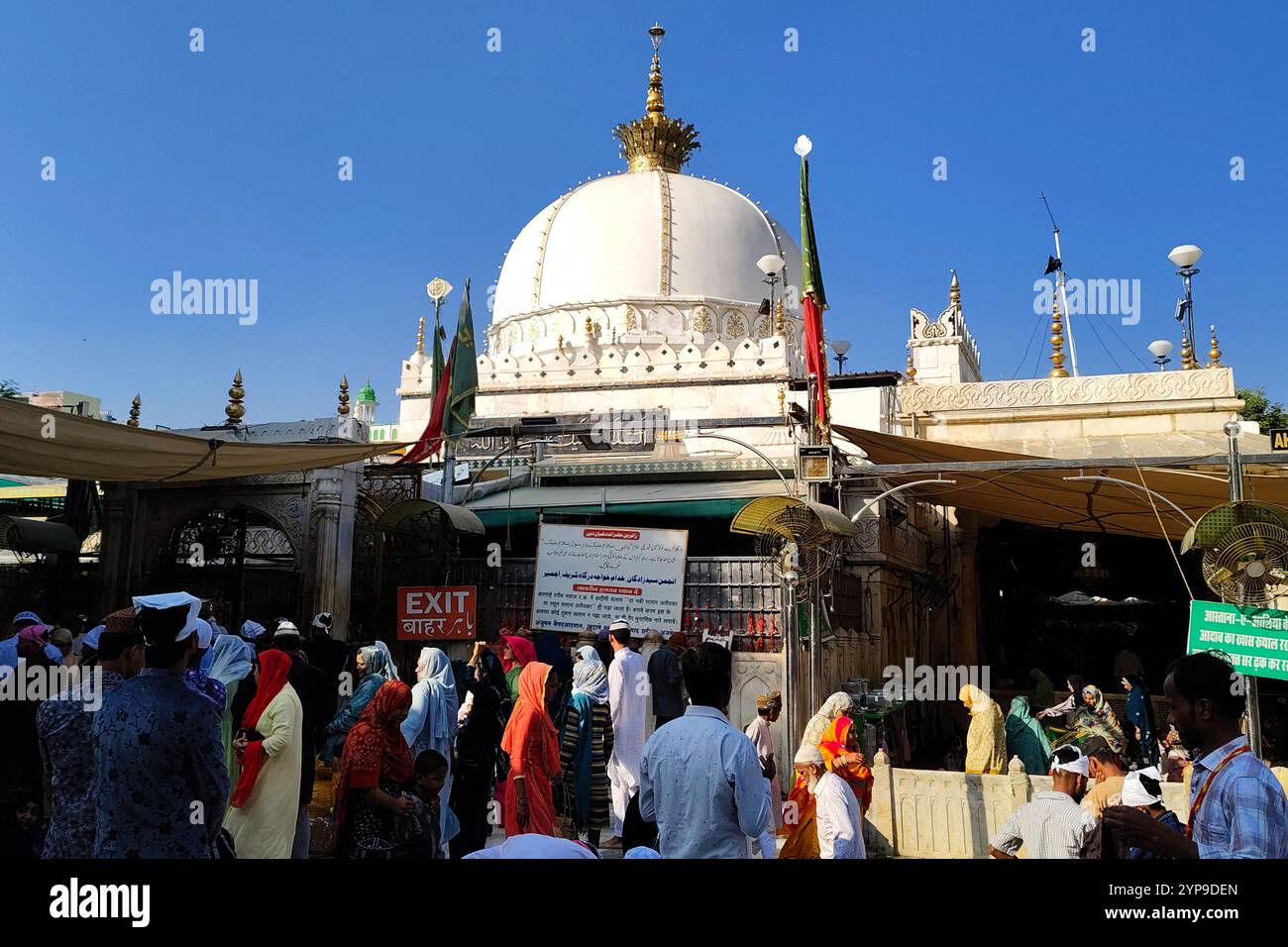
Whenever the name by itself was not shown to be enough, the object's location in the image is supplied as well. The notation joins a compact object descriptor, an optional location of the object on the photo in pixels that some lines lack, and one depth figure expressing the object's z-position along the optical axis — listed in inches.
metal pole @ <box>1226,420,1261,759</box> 271.7
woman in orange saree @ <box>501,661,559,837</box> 244.5
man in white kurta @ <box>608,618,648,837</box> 295.4
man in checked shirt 109.0
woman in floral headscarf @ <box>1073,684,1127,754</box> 317.7
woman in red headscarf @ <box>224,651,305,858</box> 212.4
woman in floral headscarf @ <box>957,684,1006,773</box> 317.7
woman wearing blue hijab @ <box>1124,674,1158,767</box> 400.8
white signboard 391.2
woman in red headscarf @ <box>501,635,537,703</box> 304.0
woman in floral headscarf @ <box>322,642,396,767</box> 236.2
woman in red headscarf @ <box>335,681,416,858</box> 167.0
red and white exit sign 407.8
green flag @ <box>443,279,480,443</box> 518.3
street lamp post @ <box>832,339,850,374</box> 820.6
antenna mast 760.5
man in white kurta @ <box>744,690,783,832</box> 263.6
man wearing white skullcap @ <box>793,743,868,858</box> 179.6
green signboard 249.8
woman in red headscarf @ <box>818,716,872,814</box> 215.1
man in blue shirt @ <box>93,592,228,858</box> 132.0
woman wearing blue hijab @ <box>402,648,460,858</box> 237.0
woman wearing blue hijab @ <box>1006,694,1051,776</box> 352.8
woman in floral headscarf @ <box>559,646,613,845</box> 276.4
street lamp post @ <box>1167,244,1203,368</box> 442.3
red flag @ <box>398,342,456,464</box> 498.2
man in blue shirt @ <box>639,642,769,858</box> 139.5
